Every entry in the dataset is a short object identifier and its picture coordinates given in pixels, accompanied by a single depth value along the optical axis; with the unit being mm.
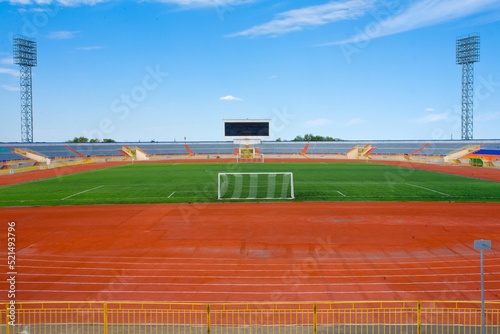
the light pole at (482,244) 8109
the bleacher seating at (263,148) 87750
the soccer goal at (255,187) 32109
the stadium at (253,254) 10586
